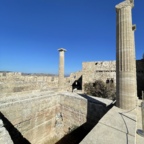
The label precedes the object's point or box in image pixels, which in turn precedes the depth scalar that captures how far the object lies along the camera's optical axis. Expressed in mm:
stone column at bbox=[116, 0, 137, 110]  4504
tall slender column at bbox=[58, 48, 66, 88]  9945
